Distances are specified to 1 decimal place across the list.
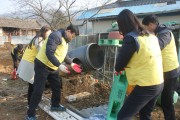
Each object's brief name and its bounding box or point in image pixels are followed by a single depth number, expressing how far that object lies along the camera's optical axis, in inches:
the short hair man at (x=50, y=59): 165.5
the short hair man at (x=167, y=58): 141.0
